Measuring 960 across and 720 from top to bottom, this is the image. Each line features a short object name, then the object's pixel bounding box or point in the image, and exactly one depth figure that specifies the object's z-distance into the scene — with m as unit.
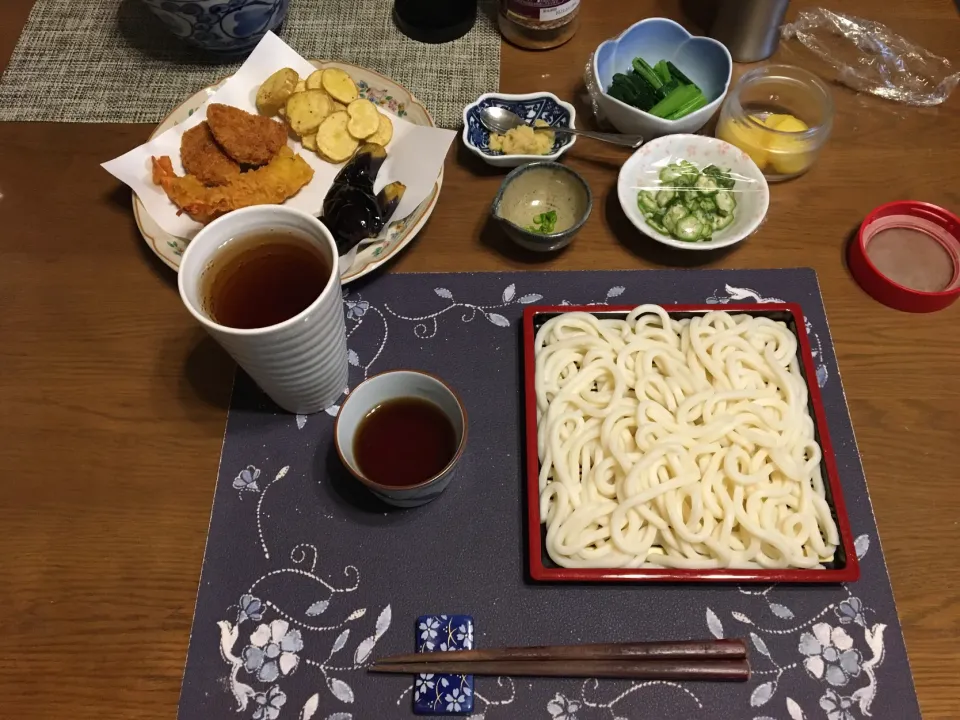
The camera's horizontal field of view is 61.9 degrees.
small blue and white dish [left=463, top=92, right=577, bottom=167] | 0.66
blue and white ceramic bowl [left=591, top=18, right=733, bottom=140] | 0.67
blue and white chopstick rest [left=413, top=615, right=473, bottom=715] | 0.48
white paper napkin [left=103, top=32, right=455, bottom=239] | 0.63
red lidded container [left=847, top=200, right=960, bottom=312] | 0.60
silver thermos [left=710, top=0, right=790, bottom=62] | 0.70
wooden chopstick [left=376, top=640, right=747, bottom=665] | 0.48
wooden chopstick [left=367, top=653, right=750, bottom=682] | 0.48
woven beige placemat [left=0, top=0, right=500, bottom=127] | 0.72
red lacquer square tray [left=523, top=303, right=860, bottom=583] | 0.49
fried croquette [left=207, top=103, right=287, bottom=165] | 0.64
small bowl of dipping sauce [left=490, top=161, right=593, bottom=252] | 0.63
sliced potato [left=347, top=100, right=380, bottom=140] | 0.65
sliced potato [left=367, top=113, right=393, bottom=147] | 0.66
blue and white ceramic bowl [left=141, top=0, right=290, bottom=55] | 0.67
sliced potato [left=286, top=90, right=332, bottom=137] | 0.66
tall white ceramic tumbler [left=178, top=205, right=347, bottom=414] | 0.45
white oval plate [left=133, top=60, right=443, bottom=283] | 0.60
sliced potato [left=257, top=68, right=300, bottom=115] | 0.67
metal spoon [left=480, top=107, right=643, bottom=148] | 0.68
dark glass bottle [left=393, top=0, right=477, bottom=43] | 0.75
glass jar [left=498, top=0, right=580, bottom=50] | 0.70
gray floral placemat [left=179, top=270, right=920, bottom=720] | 0.48
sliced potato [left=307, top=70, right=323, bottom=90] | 0.68
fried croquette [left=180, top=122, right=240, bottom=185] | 0.64
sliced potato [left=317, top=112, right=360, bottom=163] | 0.65
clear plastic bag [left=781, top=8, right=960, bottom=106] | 0.71
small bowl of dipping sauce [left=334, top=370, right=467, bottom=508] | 0.51
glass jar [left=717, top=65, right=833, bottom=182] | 0.64
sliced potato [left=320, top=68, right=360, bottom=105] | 0.67
